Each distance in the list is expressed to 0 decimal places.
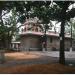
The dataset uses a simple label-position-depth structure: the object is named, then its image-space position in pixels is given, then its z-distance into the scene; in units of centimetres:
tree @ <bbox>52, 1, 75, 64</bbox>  658
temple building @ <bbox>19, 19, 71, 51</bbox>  1539
